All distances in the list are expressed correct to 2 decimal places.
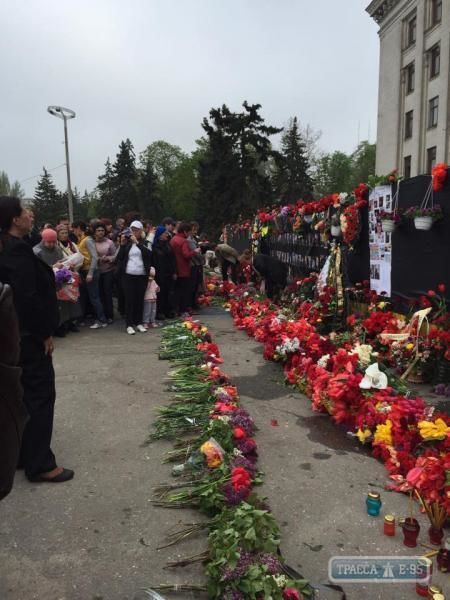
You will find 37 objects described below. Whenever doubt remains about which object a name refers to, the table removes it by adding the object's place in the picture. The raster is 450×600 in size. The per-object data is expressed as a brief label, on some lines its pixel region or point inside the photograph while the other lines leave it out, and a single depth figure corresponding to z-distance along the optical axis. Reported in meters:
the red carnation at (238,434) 4.15
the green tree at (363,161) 60.57
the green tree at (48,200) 62.69
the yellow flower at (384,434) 4.03
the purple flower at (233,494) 3.22
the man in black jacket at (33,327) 3.38
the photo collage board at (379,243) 7.50
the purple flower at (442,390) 5.60
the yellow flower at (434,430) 3.59
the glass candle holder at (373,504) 3.28
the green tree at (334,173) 62.94
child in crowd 9.31
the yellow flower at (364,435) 4.33
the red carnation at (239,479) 3.34
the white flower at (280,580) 2.47
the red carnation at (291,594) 2.40
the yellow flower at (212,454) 3.71
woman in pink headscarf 7.63
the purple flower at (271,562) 2.55
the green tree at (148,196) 60.78
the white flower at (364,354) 5.19
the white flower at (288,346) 6.57
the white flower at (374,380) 4.68
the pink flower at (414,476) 3.33
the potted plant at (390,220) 7.07
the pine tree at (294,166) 47.79
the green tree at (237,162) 42.66
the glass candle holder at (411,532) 2.97
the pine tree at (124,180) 61.50
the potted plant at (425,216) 6.11
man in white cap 8.80
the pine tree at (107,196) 62.29
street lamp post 24.13
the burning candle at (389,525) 3.08
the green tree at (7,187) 50.46
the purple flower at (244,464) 3.71
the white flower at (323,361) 5.56
